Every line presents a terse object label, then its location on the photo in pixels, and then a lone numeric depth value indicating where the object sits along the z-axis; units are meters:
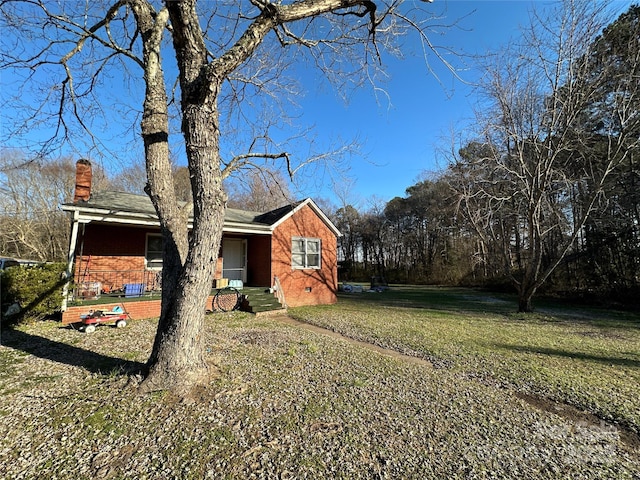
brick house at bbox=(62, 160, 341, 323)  8.77
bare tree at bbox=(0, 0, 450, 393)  3.63
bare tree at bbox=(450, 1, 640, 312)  8.92
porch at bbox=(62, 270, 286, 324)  8.03
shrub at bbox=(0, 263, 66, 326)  7.24
